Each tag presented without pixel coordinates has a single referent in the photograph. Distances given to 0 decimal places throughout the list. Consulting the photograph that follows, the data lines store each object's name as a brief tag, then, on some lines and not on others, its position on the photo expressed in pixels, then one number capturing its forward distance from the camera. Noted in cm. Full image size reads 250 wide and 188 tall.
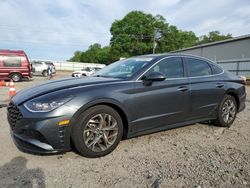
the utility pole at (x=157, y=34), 4658
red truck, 1256
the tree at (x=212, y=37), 6183
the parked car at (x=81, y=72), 1932
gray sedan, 240
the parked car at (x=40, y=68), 2060
